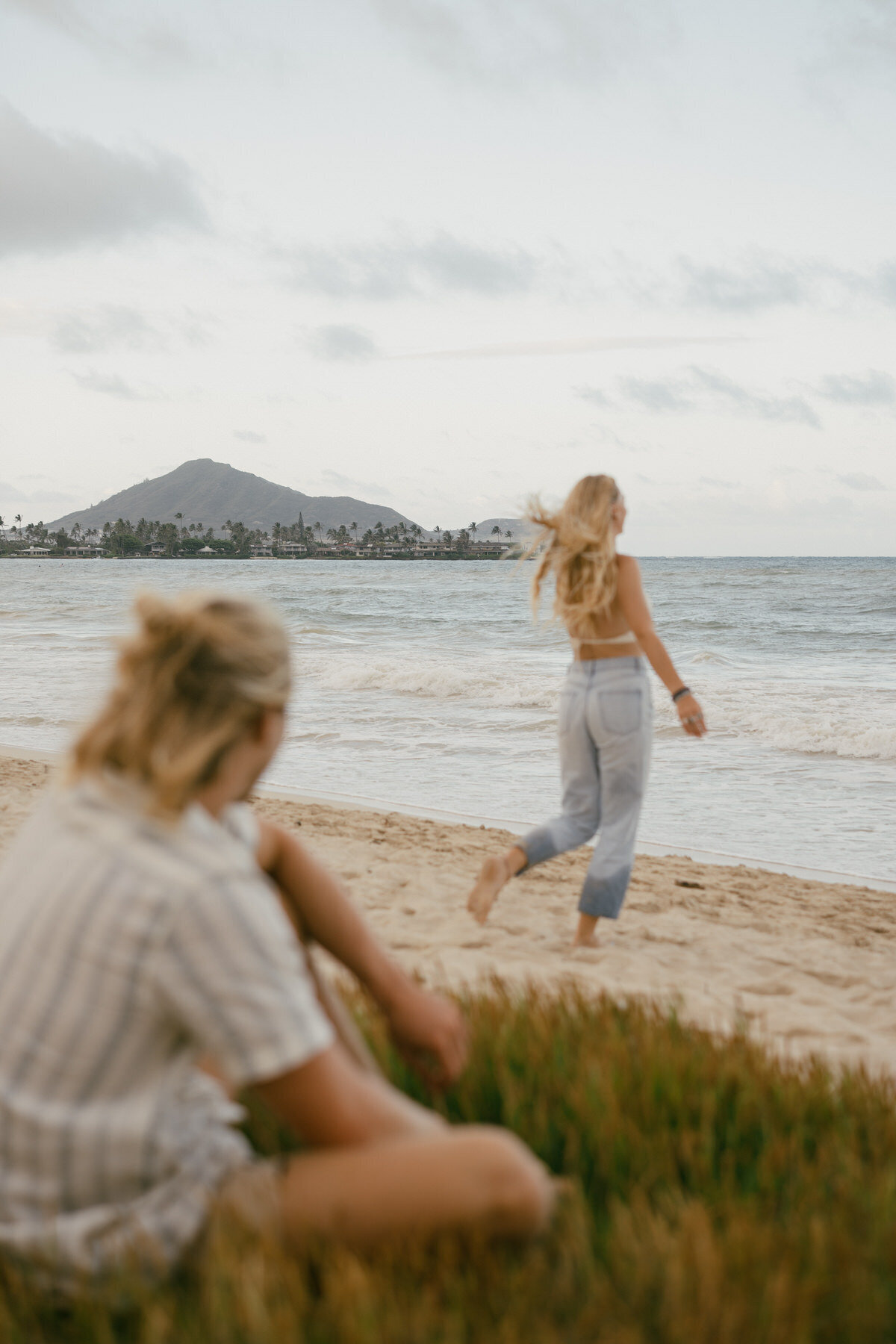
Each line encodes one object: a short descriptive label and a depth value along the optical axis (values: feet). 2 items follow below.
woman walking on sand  13.96
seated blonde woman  4.58
